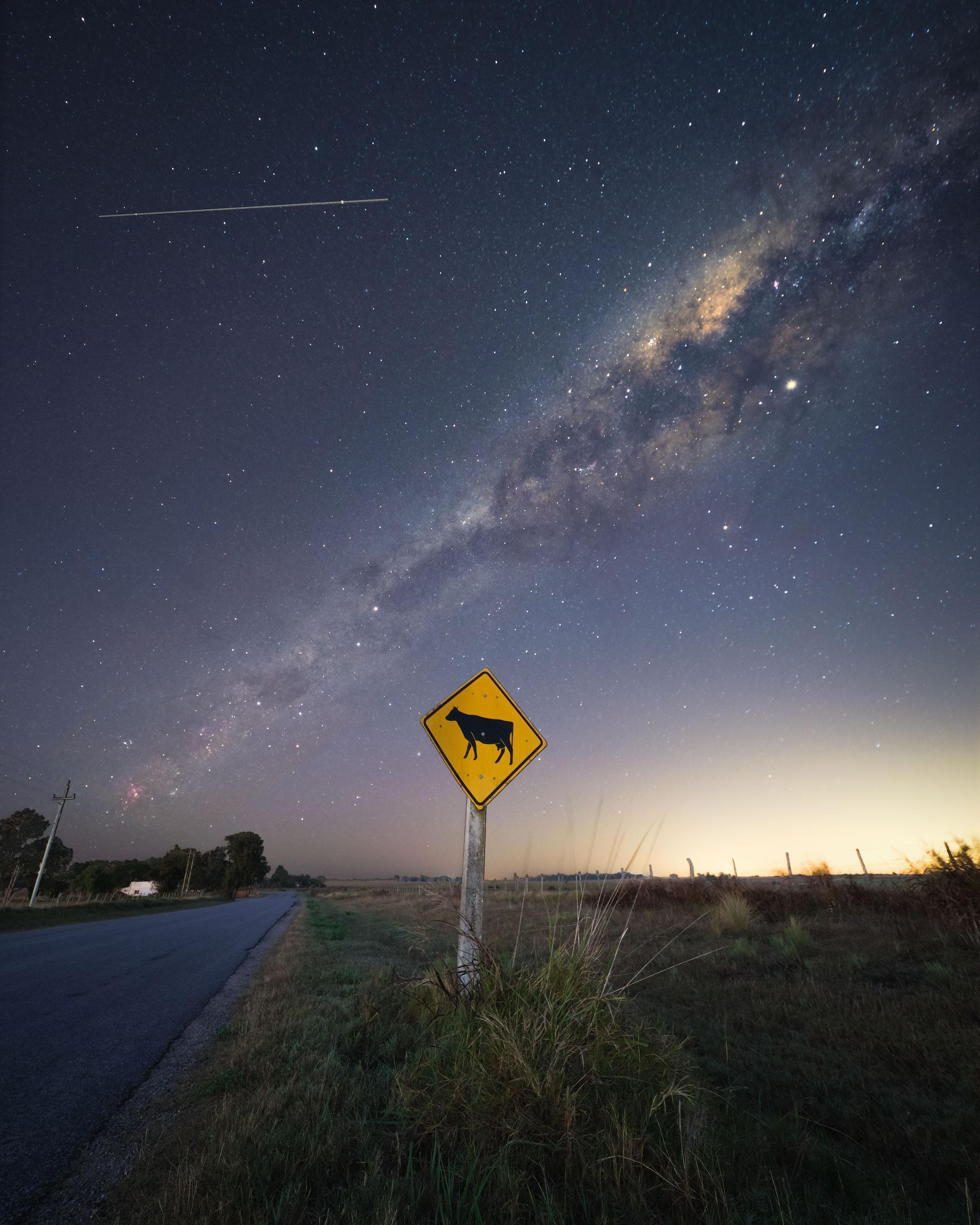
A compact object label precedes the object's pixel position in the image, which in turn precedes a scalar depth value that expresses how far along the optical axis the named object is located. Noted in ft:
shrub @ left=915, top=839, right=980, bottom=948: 24.85
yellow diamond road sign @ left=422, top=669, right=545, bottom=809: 16.44
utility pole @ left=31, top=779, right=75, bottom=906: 133.59
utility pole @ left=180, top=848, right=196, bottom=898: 220.12
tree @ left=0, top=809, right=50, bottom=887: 185.57
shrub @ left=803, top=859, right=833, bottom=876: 46.80
